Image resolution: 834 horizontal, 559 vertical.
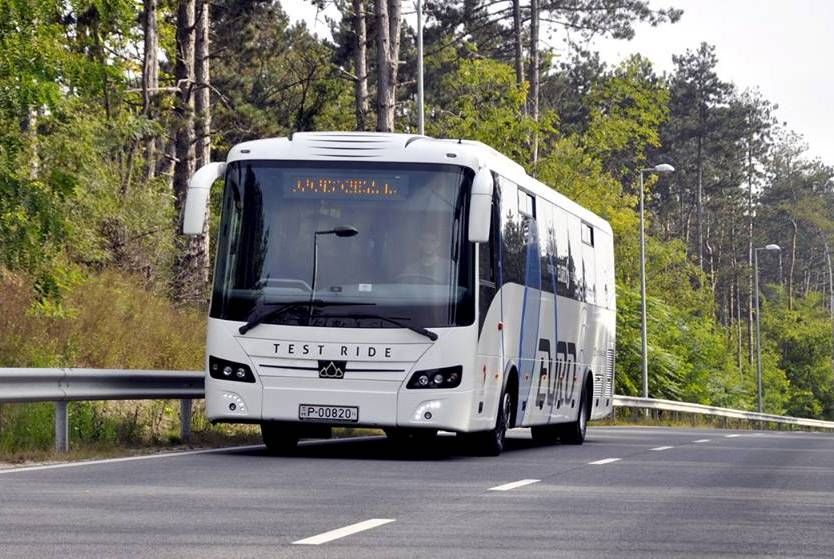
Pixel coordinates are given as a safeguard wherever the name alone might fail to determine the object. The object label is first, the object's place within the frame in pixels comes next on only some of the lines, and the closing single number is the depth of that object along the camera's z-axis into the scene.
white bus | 17.73
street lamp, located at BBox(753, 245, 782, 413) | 82.93
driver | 17.97
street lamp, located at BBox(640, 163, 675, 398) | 57.69
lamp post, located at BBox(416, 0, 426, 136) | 39.81
